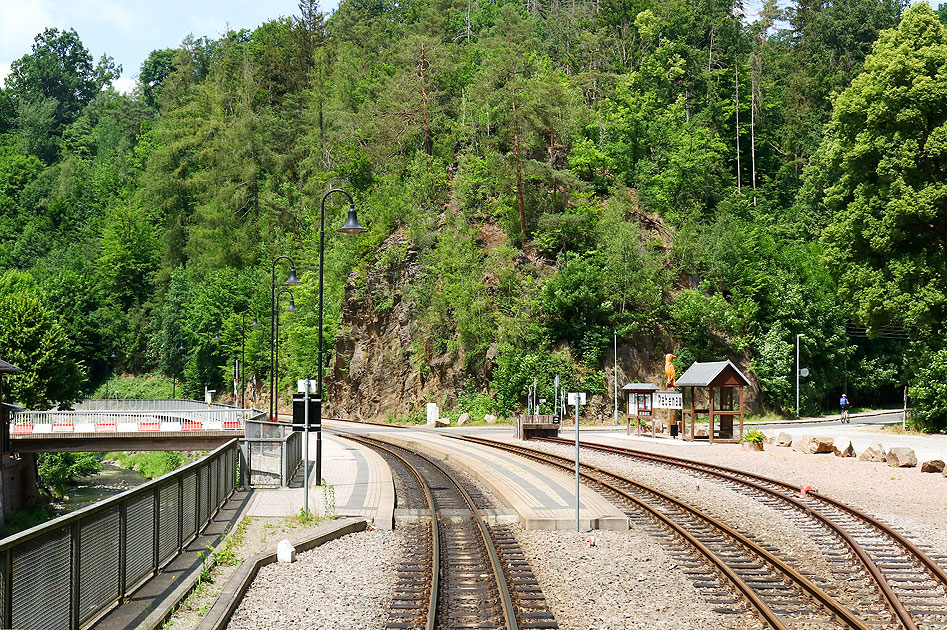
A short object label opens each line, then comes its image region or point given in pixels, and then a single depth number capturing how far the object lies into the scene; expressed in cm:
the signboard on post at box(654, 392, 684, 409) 4212
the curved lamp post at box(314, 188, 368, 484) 1962
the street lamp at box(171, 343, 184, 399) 8599
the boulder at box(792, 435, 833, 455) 3412
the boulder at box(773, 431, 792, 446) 3700
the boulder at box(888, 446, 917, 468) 2823
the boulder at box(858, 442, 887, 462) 3002
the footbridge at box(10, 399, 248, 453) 4069
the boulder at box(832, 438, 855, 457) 3219
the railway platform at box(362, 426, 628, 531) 1641
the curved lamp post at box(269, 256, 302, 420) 3106
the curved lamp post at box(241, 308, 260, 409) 7624
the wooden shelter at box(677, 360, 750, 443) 3891
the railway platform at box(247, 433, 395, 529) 1781
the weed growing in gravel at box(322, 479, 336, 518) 1734
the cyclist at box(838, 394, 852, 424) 5900
